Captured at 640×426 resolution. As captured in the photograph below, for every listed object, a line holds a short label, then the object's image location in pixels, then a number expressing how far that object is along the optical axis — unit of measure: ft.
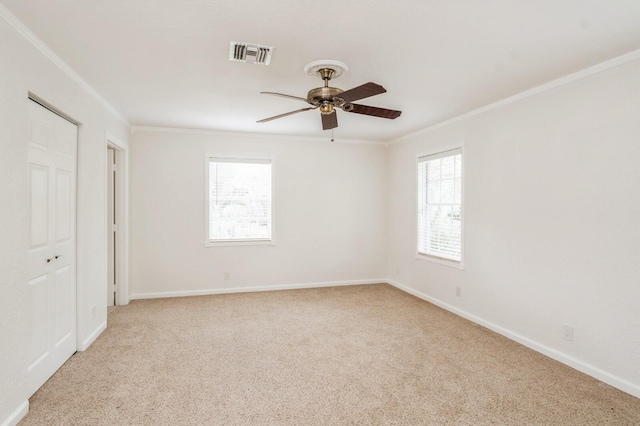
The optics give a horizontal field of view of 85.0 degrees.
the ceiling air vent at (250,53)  8.05
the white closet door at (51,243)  8.30
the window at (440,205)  14.78
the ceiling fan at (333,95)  8.37
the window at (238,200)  17.62
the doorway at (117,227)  15.34
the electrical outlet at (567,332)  9.93
